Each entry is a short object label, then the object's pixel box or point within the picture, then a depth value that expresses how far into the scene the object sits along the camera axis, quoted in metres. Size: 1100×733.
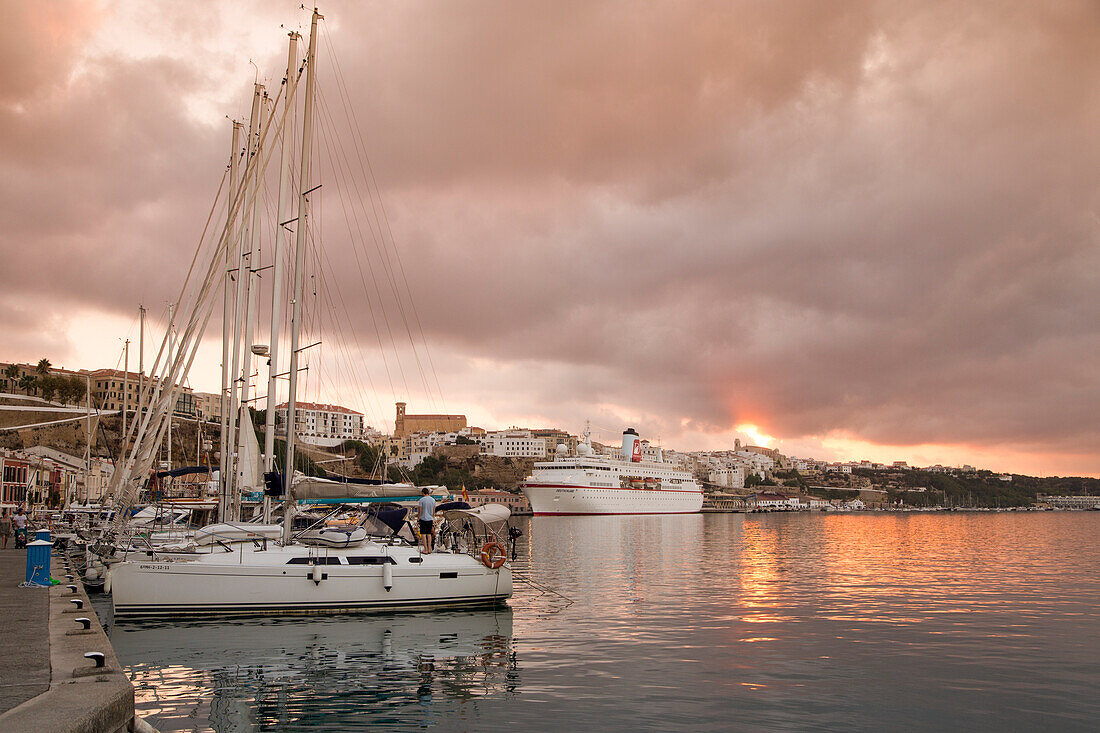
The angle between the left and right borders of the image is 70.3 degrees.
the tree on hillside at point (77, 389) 112.88
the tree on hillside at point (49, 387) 109.50
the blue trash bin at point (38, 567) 18.50
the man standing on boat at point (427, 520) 19.20
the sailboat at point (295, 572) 17.06
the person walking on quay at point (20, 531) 33.97
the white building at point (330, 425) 164.75
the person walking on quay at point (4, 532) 34.24
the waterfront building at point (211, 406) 147.94
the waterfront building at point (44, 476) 66.12
